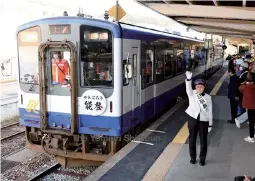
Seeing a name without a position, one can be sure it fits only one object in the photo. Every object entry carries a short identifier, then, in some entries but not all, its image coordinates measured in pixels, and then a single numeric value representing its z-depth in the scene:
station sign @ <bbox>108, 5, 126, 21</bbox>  10.18
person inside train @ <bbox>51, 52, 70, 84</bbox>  6.35
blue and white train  6.18
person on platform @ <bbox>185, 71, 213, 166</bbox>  5.32
